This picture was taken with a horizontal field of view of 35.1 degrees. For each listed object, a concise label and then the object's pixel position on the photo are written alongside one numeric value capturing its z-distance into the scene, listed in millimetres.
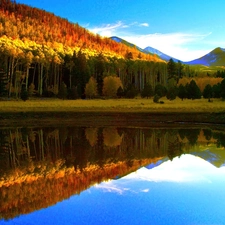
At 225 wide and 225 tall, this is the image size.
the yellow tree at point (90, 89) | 82000
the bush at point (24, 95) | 66731
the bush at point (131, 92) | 82688
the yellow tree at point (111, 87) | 84750
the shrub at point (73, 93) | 76125
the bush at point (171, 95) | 73938
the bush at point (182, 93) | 73425
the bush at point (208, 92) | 73375
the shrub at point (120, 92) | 84000
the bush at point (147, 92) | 83125
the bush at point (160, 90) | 83875
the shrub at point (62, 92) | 74500
